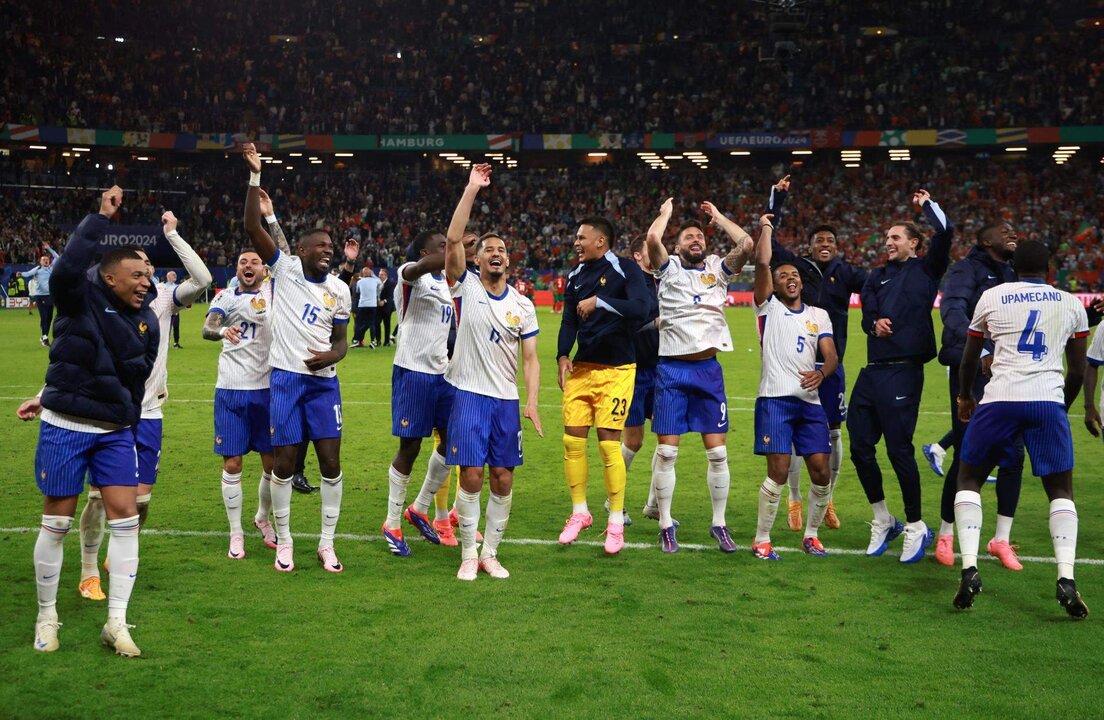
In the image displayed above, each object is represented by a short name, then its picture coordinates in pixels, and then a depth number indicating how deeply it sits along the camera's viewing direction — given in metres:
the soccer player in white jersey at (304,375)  7.38
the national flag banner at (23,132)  48.06
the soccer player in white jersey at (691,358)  8.13
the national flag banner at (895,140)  50.31
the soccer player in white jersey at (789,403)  7.81
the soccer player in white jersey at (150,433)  6.66
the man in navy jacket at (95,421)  5.60
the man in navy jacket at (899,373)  7.74
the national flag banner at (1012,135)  48.81
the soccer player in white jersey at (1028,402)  6.48
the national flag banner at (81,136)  50.47
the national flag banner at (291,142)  53.19
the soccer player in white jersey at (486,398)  7.24
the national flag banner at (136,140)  51.69
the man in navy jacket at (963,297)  7.88
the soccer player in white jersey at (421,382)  8.06
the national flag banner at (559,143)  53.16
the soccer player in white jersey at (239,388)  7.76
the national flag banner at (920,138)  50.09
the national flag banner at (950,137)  49.53
